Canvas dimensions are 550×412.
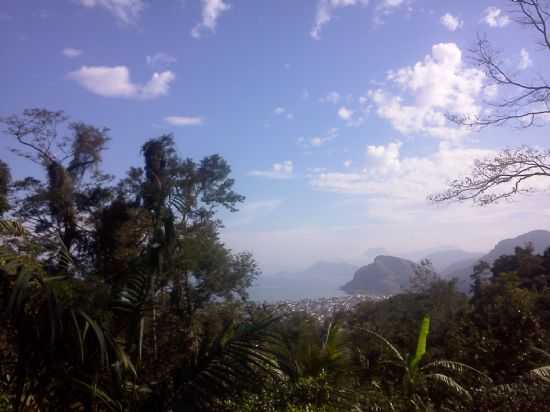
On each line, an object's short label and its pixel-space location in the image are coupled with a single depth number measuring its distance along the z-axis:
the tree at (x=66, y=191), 17.34
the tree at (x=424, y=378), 6.21
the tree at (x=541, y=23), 7.94
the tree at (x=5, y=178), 16.19
